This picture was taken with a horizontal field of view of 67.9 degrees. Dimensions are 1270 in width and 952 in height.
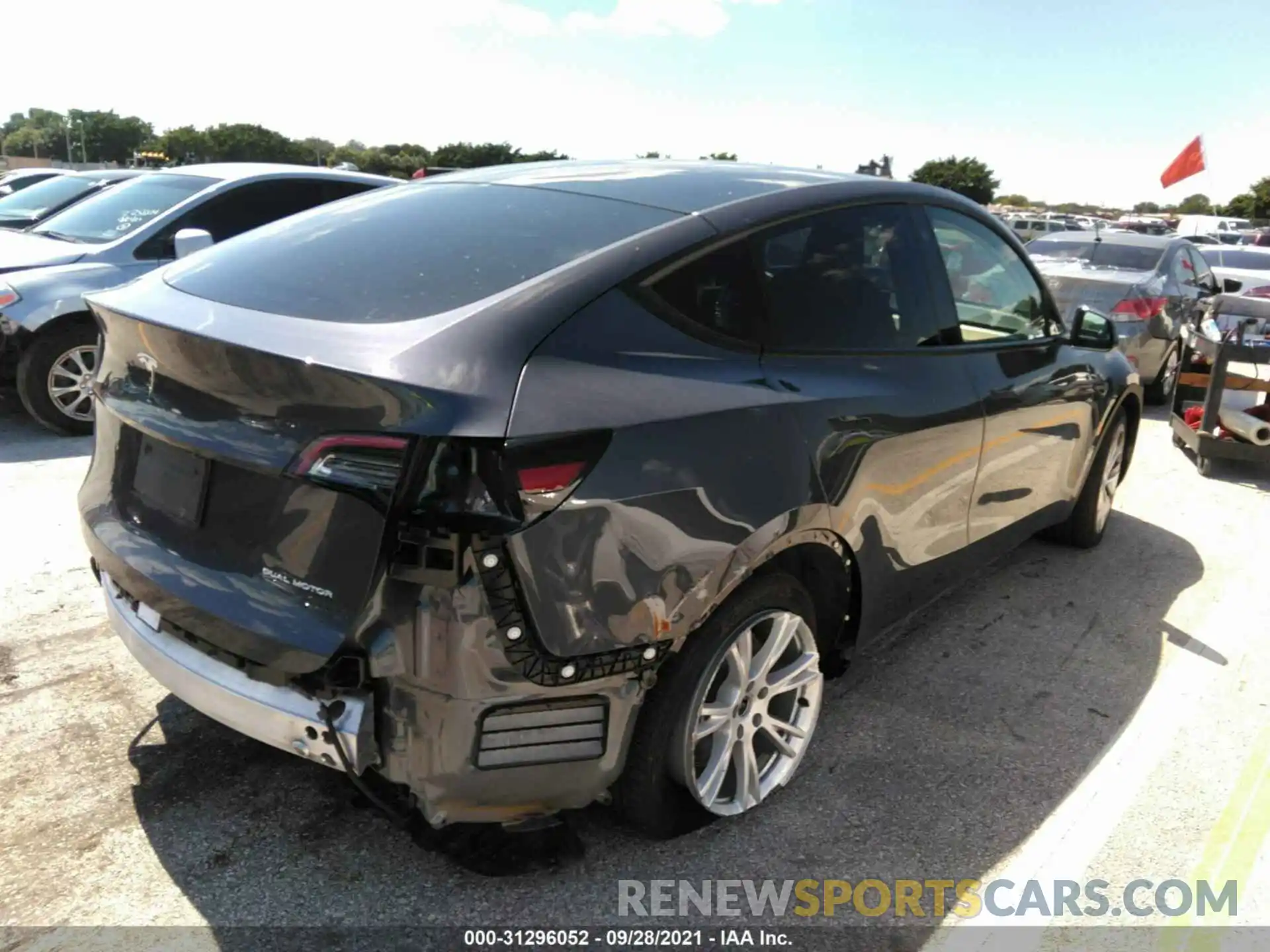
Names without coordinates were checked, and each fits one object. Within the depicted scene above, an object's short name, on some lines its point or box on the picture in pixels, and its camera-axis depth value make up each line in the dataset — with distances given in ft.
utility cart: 20.90
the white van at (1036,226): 109.79
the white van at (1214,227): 93.86
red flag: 37.73
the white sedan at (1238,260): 55.72
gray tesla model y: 6.43
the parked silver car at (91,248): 20.22
